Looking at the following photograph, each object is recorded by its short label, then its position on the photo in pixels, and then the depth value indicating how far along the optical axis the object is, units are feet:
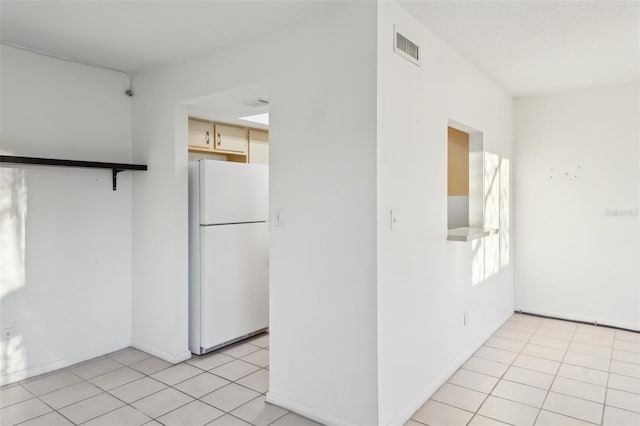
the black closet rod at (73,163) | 9.17
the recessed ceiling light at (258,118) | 13.71
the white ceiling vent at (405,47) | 7.56
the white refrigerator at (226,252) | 11.42
